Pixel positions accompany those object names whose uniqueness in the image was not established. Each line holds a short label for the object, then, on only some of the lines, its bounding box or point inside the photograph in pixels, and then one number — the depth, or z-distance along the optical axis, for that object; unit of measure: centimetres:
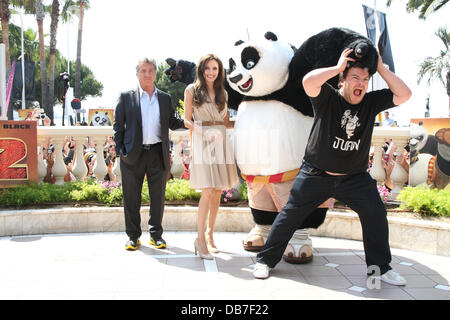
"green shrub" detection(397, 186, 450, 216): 448
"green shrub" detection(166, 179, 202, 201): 549
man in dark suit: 426
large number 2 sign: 539
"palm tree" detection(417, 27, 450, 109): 2469
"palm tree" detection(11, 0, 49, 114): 2352
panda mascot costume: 380
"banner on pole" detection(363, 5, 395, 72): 1062
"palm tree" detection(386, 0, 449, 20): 1702
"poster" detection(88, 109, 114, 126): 1322
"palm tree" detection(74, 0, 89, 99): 2539
